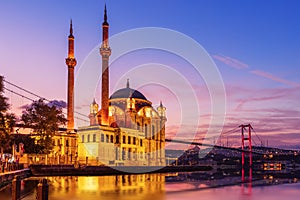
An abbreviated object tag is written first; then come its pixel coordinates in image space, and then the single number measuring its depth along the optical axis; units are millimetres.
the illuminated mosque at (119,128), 82125
